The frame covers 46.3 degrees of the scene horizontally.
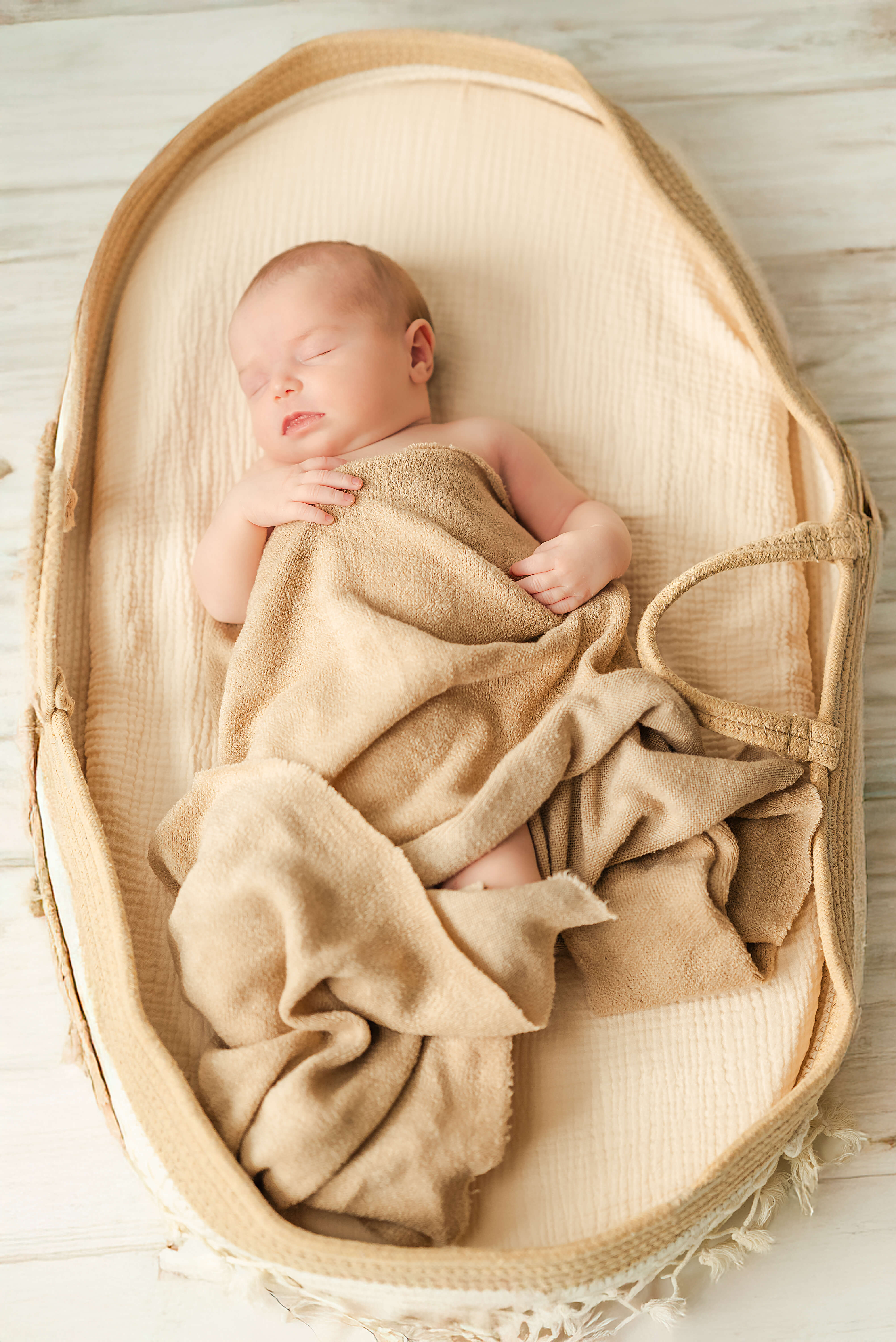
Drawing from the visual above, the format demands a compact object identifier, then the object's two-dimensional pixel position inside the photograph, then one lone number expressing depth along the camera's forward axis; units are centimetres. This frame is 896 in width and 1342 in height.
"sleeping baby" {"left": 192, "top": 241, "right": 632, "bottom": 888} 110
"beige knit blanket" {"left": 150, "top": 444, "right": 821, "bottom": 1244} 90
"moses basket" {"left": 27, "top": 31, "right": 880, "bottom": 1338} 94
